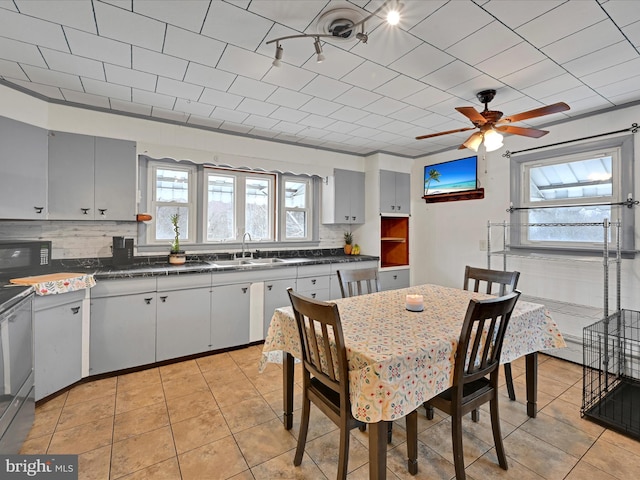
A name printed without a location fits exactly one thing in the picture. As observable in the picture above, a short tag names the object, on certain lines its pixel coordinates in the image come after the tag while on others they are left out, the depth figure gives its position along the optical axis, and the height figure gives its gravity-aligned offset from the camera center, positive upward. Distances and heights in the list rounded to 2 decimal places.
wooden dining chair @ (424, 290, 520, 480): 1.55 -0.68
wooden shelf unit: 4.98 +0.01
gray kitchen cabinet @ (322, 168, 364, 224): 4.54 +0.64
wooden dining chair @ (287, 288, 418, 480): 1.45 -0.68
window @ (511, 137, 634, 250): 2.97 +0.53
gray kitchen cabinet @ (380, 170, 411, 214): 4.64 +0.75
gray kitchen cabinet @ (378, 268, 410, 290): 4.70 -0.56
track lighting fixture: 1.64 +1.21
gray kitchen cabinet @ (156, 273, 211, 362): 3.02 -0.73
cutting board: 2.32 -0.29
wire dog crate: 2.20 -1.15
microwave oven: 2.44 -0.12
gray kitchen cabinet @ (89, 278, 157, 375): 2.73 -0.75
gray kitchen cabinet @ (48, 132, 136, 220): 2.80 +0.58
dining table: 1.35 -0.54
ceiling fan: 2.20 +0.87
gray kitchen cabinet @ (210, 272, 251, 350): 3.30 -0.74
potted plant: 3.41 -0.09
